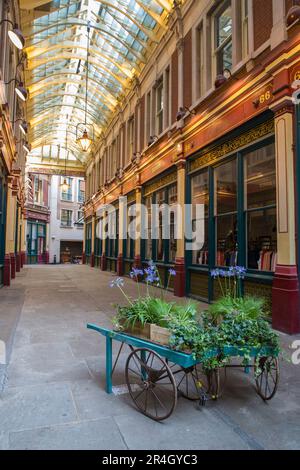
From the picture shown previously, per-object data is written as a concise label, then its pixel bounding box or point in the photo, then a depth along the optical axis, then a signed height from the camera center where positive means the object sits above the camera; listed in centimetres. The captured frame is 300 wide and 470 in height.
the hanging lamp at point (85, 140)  1370 +459
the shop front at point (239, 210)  664 +90
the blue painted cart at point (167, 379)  278 -125
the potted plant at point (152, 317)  299 -65
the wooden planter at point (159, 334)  290 -77
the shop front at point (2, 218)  1128 +106
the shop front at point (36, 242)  3174 +64
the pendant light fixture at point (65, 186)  2683 +514
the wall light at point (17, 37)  681 +442
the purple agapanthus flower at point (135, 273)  365 -27
